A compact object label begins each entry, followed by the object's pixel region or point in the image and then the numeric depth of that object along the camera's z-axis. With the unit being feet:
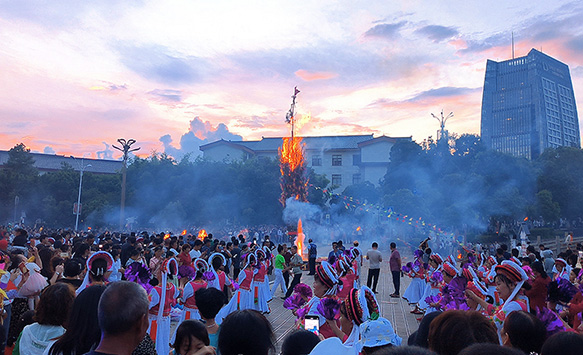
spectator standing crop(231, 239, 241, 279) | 51.37
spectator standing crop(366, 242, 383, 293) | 51.34
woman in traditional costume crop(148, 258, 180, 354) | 23.95
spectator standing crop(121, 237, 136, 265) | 42.40
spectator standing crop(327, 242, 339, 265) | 54.47
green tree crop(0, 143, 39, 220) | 144.77
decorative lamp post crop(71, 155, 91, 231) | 124.49
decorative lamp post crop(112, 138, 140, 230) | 111.67
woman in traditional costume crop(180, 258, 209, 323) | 26.14
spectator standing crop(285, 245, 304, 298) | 49.15
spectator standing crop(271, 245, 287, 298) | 50.08
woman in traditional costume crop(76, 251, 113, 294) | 21.53
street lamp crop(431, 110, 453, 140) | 144.21
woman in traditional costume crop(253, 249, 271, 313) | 41.83
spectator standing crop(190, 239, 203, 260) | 44.09
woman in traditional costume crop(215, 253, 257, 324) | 38.37
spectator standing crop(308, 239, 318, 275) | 65.79
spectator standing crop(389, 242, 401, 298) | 51.60
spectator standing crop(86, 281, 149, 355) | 8.63
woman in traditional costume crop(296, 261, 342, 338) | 21.62
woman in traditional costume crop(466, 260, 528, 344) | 18.08
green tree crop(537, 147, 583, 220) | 139.23
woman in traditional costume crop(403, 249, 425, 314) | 44.70
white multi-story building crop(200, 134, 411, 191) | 211.61
